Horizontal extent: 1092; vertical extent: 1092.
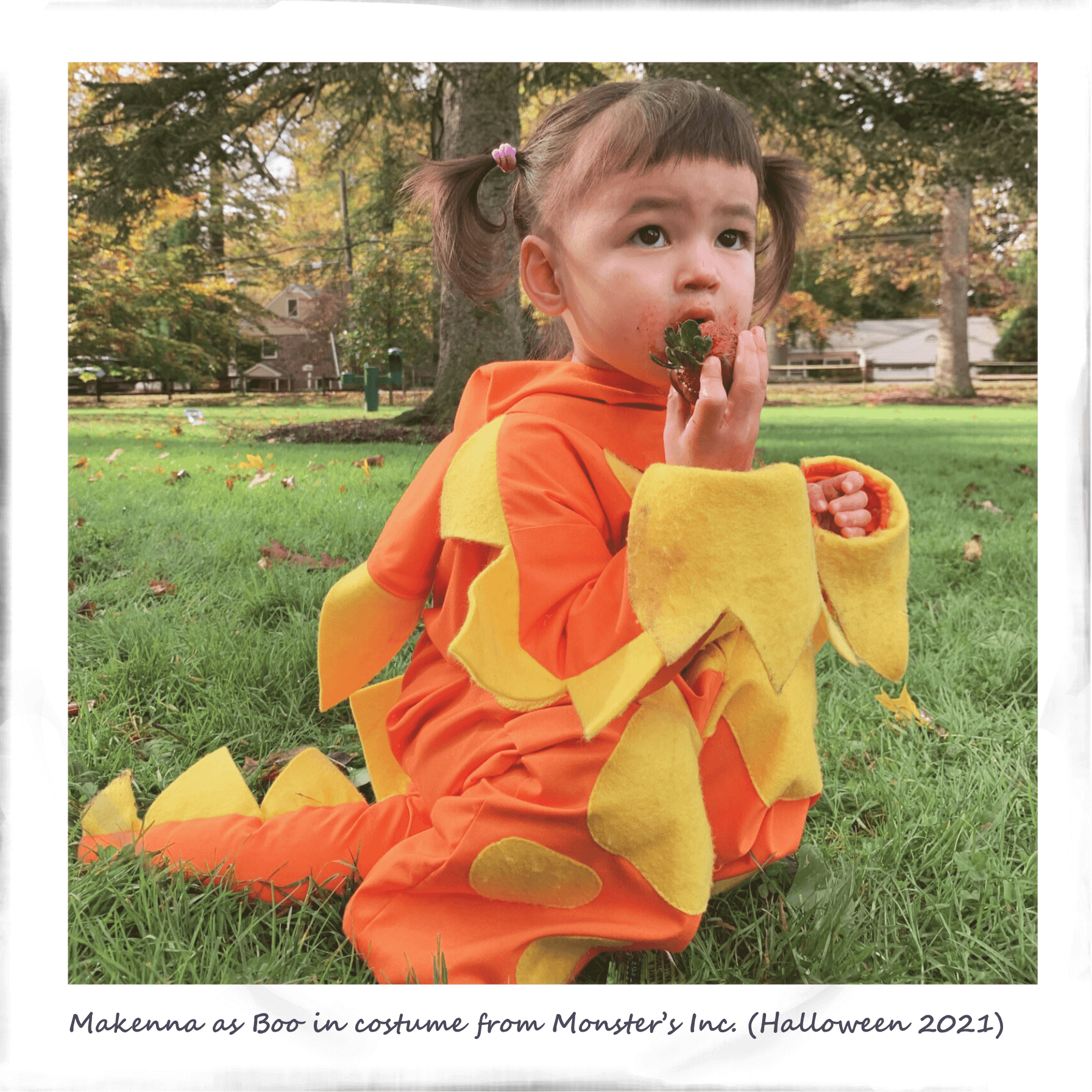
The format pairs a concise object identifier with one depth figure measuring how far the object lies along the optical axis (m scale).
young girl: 1.03
